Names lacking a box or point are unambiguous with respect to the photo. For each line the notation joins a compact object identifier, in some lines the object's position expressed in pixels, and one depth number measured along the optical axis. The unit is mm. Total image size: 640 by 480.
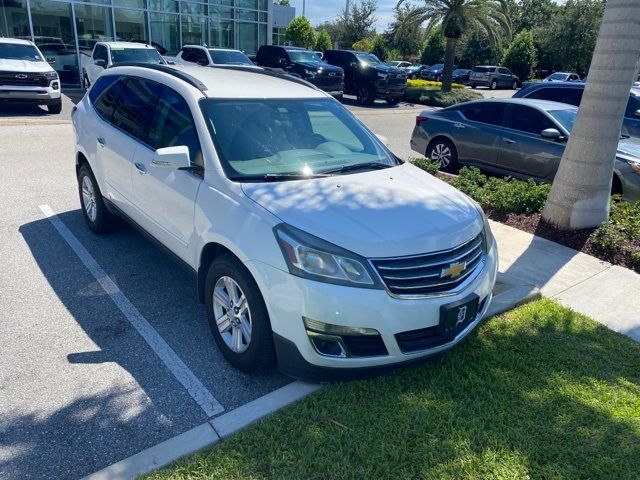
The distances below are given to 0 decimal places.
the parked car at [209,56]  17828
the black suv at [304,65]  19594
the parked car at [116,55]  15547
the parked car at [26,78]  12648
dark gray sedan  7268
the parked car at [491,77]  38875
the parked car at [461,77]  41969
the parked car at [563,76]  33750
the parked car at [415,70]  40212
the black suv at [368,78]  20984
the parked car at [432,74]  39531
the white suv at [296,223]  2932
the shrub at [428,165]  8184
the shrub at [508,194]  6715
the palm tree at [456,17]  24500
